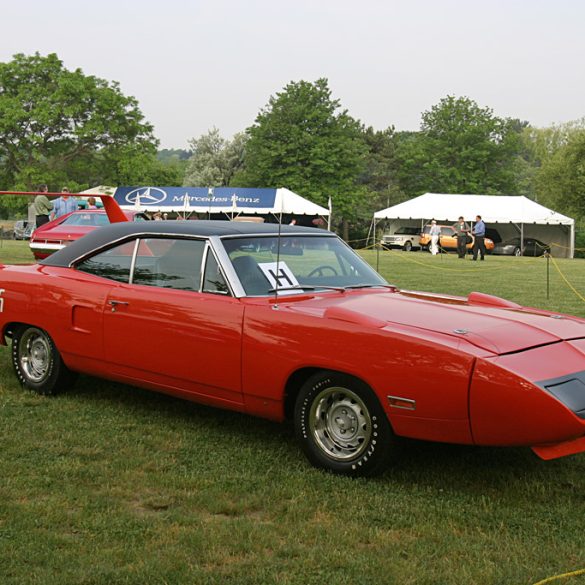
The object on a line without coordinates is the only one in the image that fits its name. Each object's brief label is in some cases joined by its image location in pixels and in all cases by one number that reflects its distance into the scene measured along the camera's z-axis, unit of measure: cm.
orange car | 4306
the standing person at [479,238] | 3100
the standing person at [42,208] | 2038
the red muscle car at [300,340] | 376
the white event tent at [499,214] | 4378
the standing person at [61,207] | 2152
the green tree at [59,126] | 5281
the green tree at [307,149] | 6369
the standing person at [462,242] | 3288
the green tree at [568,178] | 5825
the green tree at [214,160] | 7831
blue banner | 4153
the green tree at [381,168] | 7825
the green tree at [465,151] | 6788
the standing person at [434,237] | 3722
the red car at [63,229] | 1775
